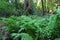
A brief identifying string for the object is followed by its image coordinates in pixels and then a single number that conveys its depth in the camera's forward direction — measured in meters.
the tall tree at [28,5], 3.38
